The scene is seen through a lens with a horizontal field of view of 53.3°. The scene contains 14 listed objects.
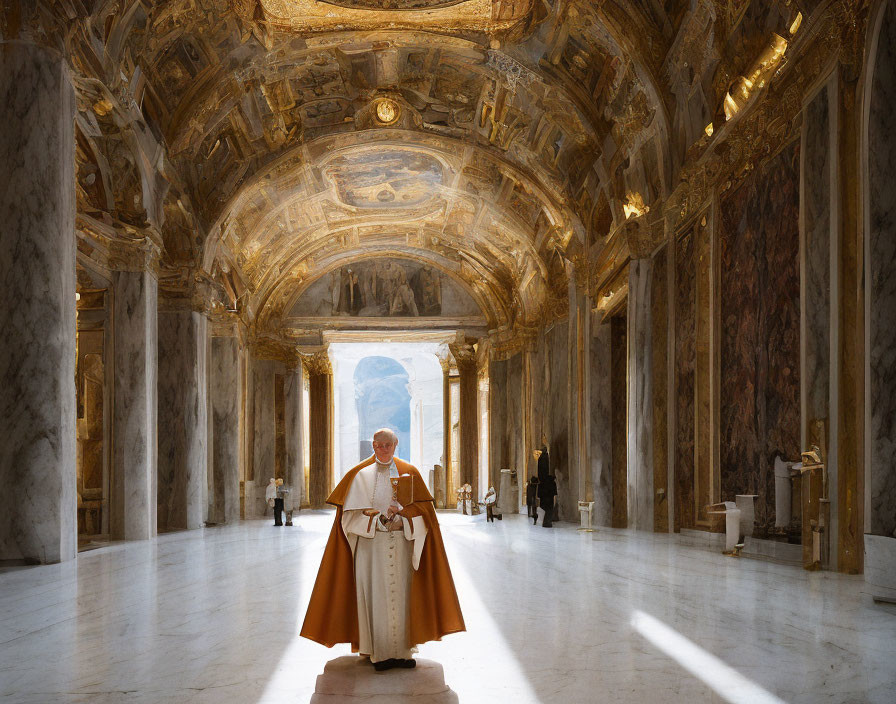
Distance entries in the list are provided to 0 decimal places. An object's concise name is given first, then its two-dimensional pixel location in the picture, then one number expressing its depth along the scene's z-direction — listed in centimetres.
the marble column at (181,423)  1853
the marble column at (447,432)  2977
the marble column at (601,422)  1905
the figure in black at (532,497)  2069
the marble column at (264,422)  2714
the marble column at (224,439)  2278
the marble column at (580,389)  1961
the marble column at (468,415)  2909
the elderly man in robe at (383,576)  492
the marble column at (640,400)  1539
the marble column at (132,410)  1538
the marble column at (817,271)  920
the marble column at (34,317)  1011
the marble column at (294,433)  2769
